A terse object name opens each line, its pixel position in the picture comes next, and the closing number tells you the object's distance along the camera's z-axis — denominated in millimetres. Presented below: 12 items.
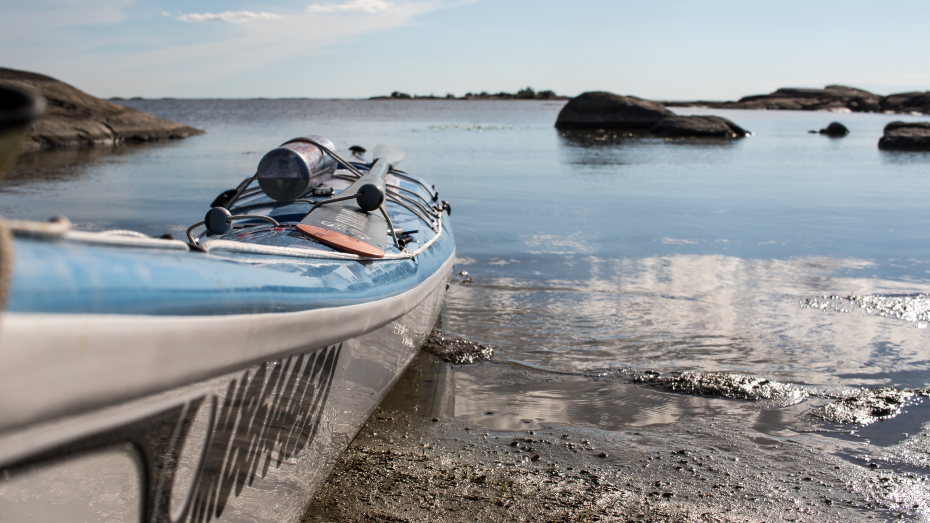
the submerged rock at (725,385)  4234
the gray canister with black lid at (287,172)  4367
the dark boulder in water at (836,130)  38938
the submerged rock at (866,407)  3900
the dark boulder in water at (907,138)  27359
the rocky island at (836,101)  81762
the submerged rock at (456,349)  4922
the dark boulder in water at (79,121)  21156
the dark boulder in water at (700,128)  35062
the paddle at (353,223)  3072
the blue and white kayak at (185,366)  1034
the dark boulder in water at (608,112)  40906
